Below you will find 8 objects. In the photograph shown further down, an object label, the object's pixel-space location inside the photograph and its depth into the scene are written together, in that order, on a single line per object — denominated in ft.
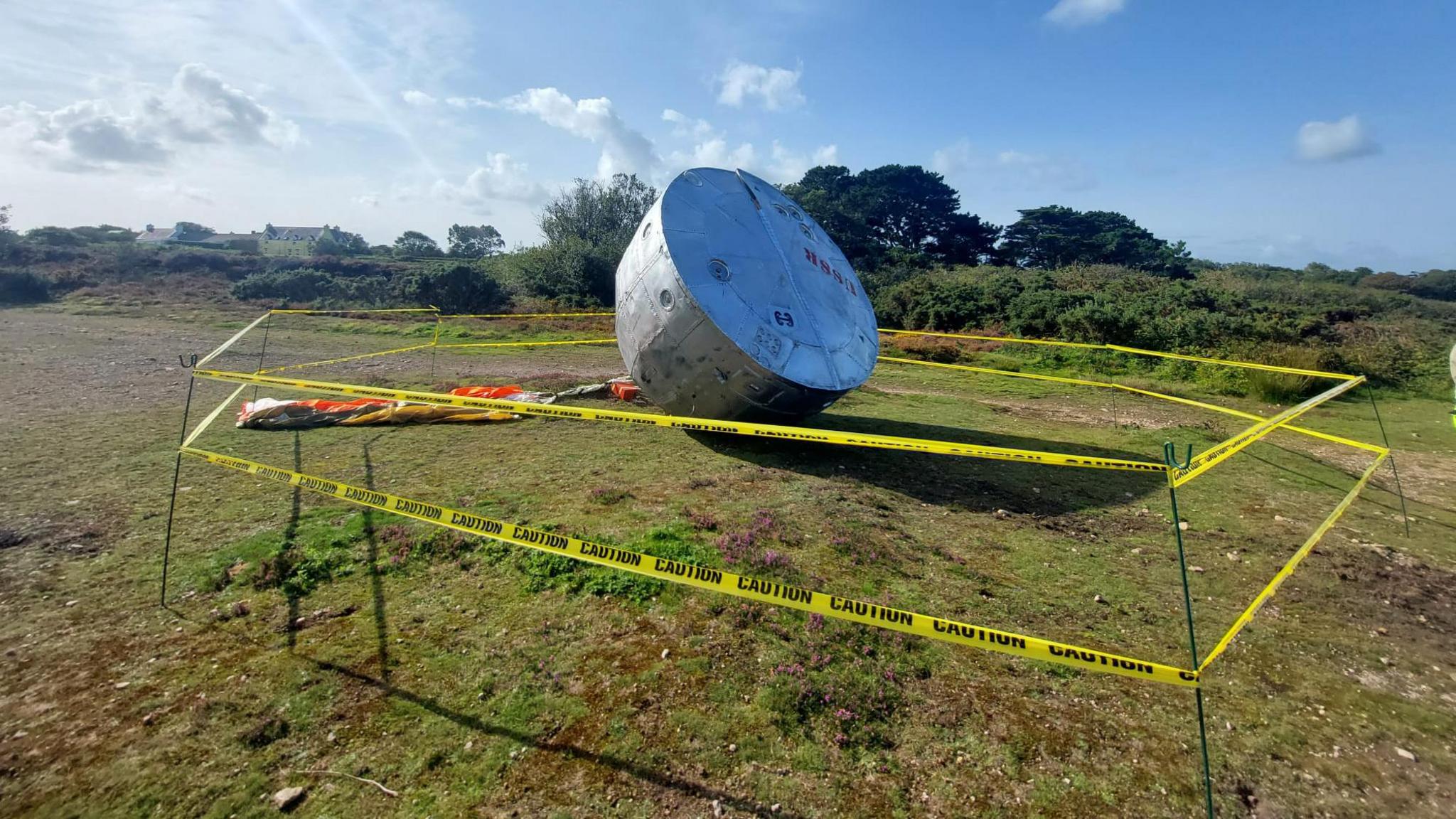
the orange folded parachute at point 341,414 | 32.89
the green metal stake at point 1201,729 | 8.92
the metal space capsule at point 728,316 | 25.84
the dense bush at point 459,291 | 114.93
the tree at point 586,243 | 119.34
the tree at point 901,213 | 174.91
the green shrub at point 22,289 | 105.91
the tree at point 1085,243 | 152.25
